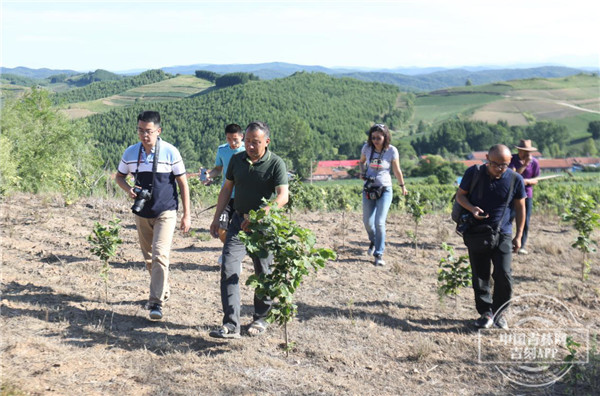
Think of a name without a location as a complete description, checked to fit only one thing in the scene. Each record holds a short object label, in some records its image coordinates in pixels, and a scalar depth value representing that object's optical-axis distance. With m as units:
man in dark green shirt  4.30
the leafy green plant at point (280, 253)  4.10
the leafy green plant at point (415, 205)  8.41
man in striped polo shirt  4.73
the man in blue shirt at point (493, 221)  4.82
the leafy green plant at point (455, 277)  5.40
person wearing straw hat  6.95
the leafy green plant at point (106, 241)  5.34
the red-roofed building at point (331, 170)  66.22
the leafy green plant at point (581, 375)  4.05
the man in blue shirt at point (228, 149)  5.77
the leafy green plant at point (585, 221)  6.99
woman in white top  6.86
